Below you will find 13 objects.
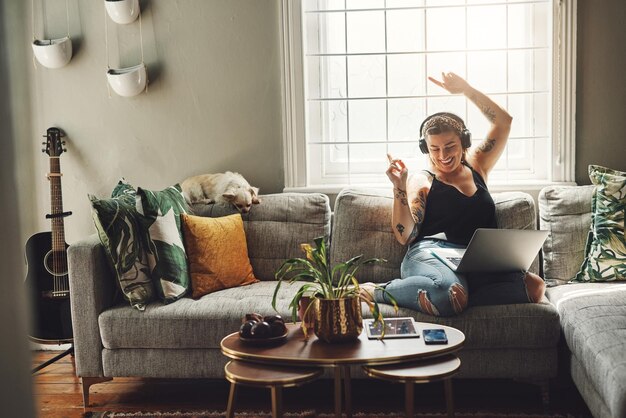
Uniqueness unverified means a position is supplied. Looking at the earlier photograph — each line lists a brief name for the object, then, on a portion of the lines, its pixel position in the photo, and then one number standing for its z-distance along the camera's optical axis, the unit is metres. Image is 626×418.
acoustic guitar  3.55
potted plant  2.21
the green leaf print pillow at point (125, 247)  2.98
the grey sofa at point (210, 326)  2.81
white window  3.74
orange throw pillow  3.17
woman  2.89
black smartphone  2.21
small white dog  3.49
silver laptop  2.70
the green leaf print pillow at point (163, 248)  3.06
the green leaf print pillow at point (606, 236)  3.14
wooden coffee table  2.09
